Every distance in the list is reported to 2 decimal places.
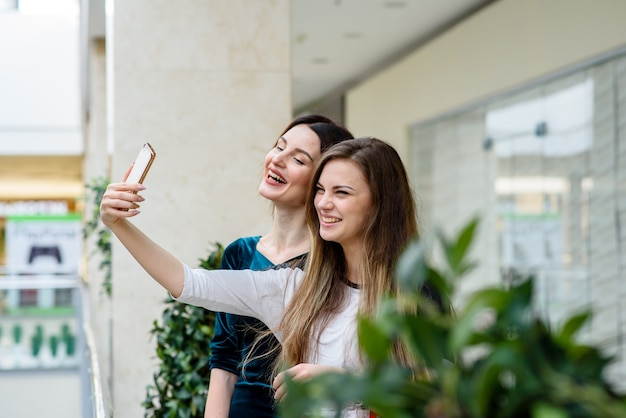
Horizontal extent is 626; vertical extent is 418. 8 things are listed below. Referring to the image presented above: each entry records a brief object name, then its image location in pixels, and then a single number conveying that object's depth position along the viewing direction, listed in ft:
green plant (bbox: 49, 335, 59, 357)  38.11
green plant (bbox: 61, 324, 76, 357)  37.99
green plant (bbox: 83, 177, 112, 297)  22.29
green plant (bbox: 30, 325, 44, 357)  38.22
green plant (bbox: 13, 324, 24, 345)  38.09
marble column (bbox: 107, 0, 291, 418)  15.49
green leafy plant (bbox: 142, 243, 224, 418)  13.05
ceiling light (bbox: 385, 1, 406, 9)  33.12
